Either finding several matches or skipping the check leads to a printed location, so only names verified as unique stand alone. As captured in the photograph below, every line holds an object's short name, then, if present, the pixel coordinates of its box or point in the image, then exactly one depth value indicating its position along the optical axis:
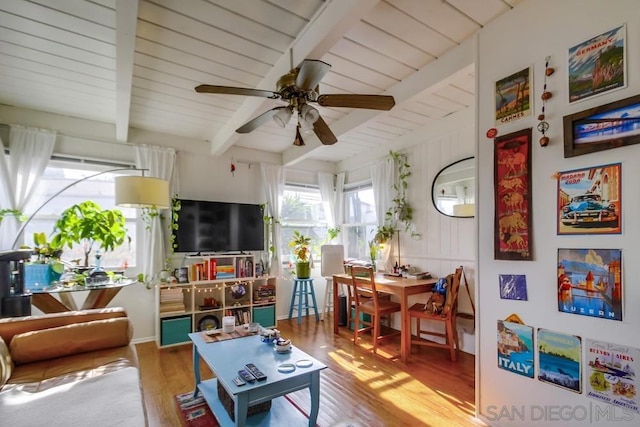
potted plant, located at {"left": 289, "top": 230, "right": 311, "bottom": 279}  4.46
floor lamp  2.66
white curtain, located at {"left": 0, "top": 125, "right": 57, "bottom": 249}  3.01
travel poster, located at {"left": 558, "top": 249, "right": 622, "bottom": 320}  1.46
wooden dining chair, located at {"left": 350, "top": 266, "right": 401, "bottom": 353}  3.27
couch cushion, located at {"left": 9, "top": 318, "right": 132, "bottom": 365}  2.02
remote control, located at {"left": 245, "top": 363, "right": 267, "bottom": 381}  1.72
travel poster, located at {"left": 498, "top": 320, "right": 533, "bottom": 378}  1.78
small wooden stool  4.46
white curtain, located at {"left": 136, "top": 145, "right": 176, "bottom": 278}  3.65
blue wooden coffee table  1.66
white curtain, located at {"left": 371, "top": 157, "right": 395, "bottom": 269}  4.13
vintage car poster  1.47
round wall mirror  3.26
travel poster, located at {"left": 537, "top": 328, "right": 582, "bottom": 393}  1.59
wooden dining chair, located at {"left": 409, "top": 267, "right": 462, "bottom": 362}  2.97
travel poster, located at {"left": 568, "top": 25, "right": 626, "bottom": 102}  1.47
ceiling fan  1.62
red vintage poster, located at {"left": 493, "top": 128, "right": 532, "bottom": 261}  1.80
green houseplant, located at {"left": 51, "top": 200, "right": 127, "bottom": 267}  3.02
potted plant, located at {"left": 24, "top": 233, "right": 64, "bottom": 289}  2.61
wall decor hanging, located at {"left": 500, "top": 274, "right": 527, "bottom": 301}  1.81
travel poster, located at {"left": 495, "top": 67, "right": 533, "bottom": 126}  1.82
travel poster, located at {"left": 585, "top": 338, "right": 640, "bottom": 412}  1.41
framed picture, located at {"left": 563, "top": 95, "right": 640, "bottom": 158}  1.42
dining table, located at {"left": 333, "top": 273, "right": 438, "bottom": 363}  3.02
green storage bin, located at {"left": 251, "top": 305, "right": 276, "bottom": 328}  4.03
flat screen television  3.79
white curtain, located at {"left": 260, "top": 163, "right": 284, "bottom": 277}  4.50
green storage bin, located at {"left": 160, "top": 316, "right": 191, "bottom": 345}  3.41
